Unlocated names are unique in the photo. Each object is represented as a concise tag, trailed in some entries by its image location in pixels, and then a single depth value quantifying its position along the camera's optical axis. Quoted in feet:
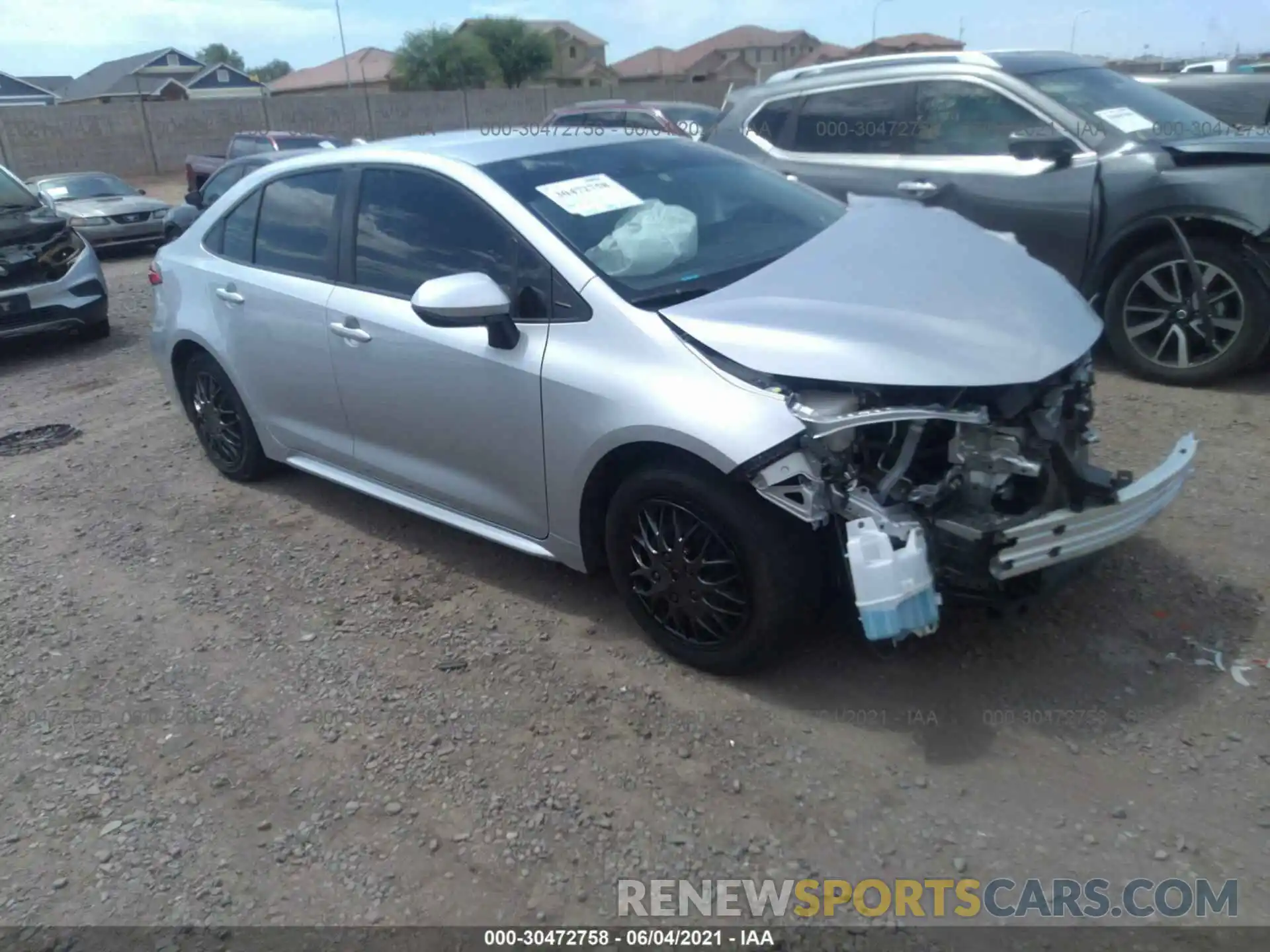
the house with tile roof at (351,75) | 222.89
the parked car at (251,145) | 56.70
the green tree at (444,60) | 183.32
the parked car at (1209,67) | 62.28
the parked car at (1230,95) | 34.30
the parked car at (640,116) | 42.52
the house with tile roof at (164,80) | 207.82
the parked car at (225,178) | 36.42
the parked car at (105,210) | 46.62
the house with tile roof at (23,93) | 222.07
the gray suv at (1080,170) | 17.22
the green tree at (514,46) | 190.49
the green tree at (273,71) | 334.15
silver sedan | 9.46
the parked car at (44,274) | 26.63
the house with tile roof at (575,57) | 207.00
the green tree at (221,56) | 324.19
